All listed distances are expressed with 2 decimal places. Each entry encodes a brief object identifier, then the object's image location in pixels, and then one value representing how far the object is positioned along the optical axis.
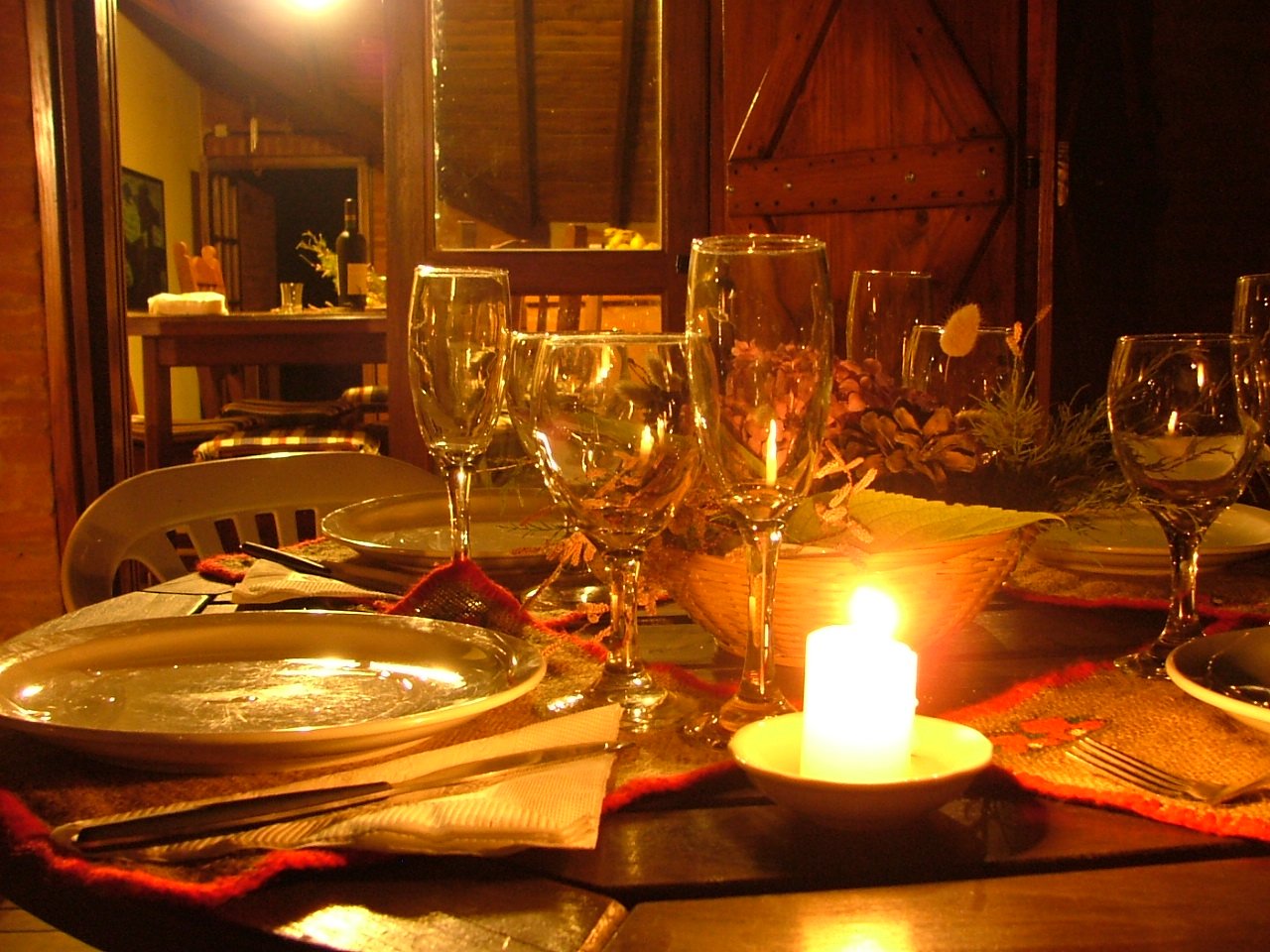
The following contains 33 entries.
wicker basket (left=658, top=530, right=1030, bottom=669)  0.75
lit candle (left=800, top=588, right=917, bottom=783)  0.53
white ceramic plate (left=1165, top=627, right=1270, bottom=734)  0.60
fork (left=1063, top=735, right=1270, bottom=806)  0.56
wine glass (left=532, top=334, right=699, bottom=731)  0.66
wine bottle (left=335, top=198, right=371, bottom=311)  4.70
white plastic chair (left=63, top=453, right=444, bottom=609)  1.41
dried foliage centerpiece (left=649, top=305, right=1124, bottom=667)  0.75
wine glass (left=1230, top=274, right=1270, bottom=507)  1.23
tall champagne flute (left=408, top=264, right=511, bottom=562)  0.93
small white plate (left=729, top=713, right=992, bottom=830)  0.50
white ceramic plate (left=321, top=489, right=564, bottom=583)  1.03
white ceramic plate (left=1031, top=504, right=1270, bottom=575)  1.01
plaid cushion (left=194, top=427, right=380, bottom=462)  3.96
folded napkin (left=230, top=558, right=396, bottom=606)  0.95
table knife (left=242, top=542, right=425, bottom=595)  1.01
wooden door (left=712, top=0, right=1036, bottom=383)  3.04
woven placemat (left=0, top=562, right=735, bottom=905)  0.48
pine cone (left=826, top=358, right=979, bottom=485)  0.88
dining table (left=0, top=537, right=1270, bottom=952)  0.45
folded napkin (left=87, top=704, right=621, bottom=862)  0.50
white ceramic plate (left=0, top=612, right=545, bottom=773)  0.57
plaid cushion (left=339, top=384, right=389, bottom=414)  5.00
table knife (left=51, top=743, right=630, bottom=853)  0.50
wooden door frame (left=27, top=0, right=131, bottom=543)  2.94
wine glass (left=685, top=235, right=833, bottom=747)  0.66
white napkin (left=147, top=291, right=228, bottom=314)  4.04
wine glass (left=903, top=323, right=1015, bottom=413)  1.07
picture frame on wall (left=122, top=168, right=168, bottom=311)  7.48
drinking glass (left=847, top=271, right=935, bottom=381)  1.19
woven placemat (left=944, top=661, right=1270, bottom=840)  0.56
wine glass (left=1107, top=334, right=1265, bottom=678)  0.76
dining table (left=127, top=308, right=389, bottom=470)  3.90
